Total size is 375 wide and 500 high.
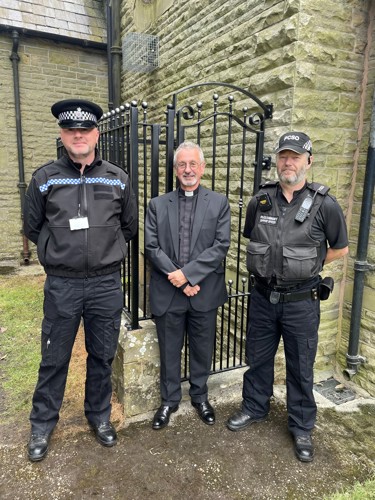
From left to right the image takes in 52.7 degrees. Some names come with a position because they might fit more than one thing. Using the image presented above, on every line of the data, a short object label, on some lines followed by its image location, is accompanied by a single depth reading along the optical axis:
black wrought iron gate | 2.88
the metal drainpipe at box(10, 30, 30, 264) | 6.95
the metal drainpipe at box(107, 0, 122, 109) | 7.45
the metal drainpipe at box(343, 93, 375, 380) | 3.19
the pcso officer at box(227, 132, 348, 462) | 2.49
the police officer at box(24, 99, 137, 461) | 2.42
